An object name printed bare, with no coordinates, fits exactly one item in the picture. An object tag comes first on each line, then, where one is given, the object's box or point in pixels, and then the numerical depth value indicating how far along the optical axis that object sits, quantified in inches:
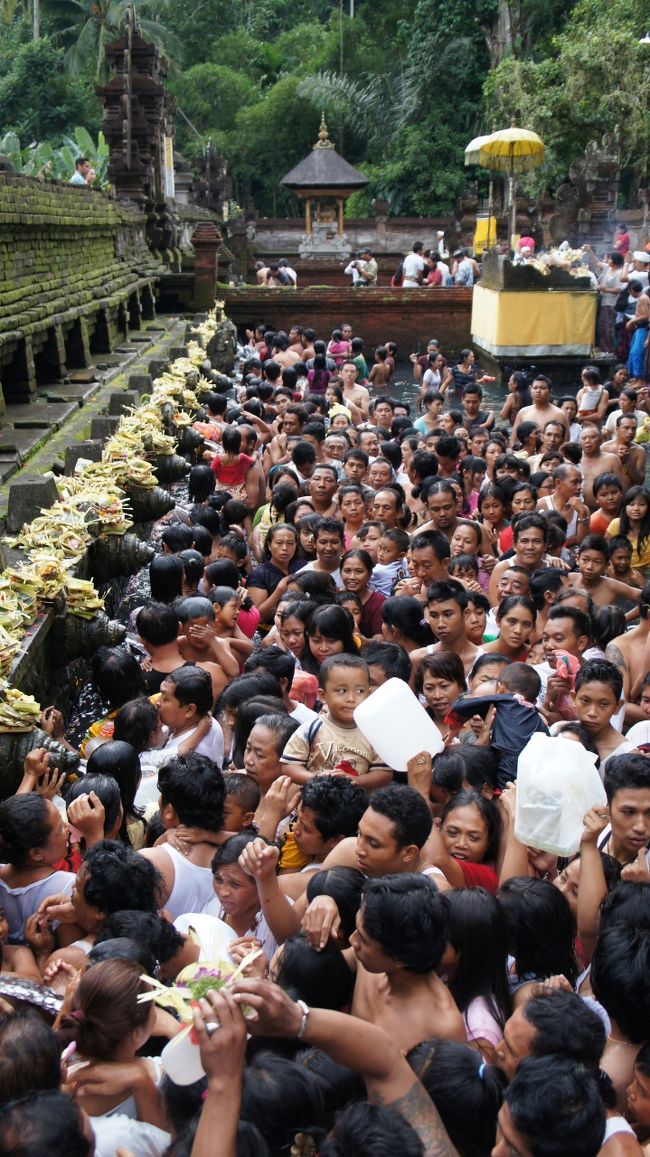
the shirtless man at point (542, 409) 454.0
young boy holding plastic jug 186.1
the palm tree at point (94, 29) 1534.2
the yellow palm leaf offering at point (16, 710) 199.0
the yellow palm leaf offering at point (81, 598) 258.4
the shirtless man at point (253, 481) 389.1
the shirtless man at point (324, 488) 322.0
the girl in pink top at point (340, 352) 720.3
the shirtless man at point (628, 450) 387.5
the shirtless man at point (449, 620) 233.9
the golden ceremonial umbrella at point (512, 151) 868.6
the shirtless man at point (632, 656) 234.2
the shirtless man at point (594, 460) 378.9
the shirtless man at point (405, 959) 122.0
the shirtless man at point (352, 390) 539.2
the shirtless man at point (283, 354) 637.3
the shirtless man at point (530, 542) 277.4
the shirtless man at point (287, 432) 428.8
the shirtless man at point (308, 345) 677.9
